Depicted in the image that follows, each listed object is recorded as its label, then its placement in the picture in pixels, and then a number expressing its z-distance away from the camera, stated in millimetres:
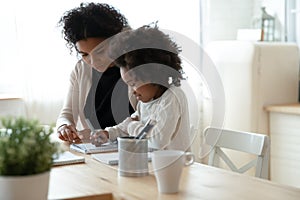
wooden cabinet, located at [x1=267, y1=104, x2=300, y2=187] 3636
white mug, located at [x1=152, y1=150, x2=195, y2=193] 1651
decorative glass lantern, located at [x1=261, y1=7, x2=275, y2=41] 4209
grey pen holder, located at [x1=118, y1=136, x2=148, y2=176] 1852
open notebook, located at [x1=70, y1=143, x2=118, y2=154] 2254
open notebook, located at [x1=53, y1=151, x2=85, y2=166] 2063
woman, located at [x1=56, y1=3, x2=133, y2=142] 2613
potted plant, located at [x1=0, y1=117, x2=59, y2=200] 1411
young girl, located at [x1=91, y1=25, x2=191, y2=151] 2187
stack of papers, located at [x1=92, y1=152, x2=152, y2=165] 2035
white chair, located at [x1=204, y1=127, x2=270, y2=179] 2247
